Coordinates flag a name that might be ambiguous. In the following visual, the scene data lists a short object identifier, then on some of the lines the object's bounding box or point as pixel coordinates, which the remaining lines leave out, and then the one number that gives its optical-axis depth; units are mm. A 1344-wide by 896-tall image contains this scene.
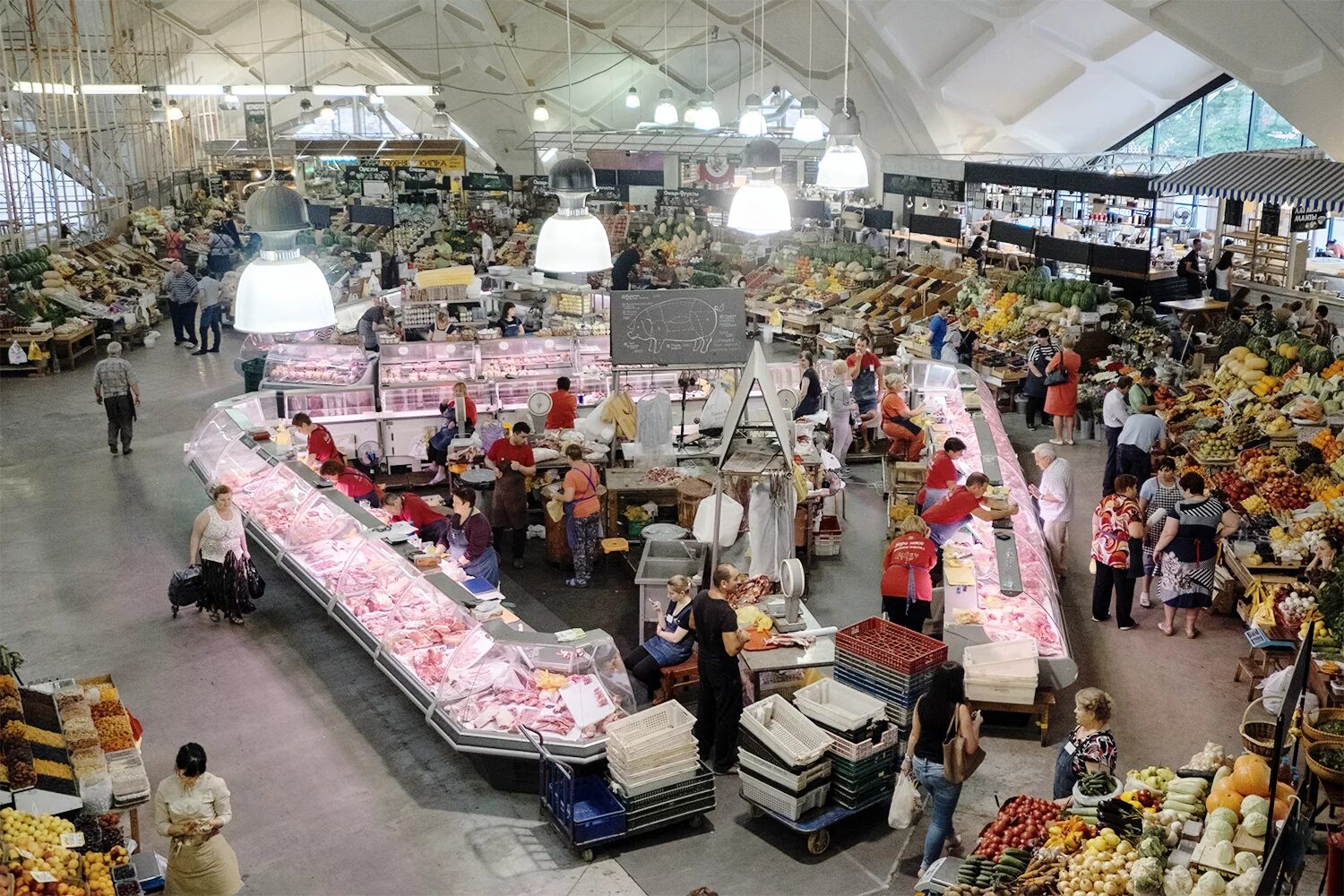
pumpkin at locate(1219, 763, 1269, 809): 5203
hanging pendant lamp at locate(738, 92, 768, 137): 12484
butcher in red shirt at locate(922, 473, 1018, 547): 8945
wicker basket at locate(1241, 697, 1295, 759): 6215
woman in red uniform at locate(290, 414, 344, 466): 10797
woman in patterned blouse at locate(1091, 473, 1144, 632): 8961
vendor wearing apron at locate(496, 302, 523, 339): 15508
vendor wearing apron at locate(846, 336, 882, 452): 13578
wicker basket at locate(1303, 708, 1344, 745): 6129
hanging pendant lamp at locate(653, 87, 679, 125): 15836
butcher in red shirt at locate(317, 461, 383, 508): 9922
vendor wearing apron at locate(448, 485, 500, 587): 8883
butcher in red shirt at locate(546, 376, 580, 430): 11966
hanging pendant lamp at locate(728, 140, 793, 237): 7090
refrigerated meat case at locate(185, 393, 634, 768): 7023
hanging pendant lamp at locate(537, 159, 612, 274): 5871
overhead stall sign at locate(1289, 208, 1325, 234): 15586
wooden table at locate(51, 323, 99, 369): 17922
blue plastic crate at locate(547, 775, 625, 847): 6426
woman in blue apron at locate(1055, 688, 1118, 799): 5957
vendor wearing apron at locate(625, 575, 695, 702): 7668
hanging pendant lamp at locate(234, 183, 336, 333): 4781
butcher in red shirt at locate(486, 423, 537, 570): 10352
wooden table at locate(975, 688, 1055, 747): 7570
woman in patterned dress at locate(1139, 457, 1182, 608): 9047
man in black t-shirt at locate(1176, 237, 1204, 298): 17391
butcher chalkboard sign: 11359
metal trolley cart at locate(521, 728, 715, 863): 6445
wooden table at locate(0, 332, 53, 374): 17328
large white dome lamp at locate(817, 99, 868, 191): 7615
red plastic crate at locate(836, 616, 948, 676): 7184
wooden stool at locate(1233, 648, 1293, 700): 8016
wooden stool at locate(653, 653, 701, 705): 7891
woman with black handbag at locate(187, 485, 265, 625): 9117
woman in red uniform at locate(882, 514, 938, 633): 8203
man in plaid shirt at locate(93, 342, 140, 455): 13062
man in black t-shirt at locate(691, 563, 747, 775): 7047
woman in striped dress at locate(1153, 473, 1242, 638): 8859
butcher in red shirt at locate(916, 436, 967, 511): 9578
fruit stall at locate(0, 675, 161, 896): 5321
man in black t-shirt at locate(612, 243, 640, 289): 19359
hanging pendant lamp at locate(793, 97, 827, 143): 10869
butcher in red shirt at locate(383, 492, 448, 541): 9445
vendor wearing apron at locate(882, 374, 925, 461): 11578
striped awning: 13586
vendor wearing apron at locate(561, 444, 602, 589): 9820
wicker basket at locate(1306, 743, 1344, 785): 5973
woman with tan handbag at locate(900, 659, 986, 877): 5992
